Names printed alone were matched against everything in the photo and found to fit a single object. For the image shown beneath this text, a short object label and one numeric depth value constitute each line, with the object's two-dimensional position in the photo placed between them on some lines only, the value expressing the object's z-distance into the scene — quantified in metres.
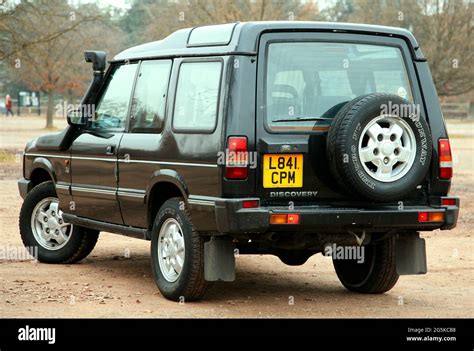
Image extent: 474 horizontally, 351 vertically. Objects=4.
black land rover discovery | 7.69
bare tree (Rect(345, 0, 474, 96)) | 47.06
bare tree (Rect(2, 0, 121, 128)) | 29.27
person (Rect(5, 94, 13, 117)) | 66.48
